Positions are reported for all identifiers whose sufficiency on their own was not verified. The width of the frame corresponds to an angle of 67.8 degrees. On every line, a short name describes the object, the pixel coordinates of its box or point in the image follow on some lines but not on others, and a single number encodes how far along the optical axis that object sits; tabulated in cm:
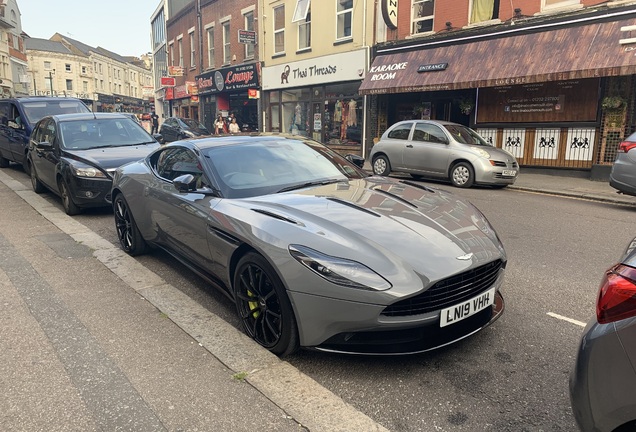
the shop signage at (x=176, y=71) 3259
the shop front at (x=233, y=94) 2434
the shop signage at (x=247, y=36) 2328
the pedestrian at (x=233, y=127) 2252
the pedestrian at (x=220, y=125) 2247
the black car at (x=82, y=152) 732
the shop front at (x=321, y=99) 1873
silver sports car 270
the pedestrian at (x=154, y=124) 3130
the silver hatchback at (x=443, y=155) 1076
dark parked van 1155
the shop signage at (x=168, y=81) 3447
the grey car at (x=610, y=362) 165
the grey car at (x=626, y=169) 771
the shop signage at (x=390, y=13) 1633
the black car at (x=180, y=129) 2209
